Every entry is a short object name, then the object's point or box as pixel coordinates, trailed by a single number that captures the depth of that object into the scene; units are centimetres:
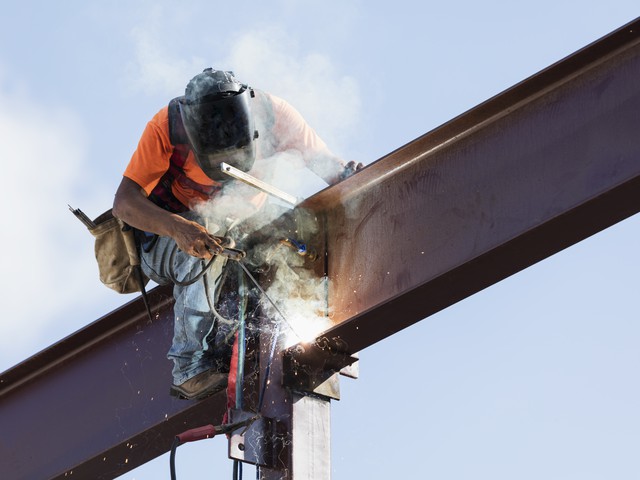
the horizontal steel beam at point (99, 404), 1224
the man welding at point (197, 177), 1096
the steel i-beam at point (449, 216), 945
